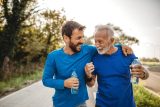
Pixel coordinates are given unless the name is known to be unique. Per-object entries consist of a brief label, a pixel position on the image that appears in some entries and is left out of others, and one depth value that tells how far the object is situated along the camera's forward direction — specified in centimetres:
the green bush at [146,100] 475
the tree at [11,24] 1034
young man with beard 187
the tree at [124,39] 3426
